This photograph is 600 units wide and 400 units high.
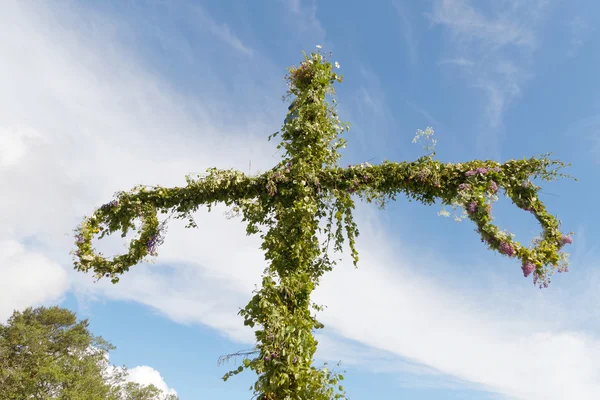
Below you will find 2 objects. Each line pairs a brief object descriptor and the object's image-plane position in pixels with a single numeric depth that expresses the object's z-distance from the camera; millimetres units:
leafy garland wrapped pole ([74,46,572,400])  4418
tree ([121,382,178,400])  26547
